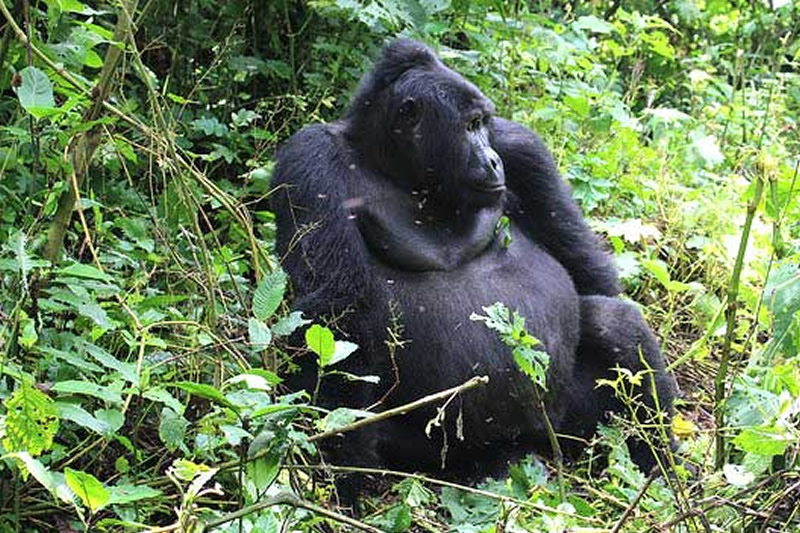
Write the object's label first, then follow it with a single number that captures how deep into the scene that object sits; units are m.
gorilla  3.52
